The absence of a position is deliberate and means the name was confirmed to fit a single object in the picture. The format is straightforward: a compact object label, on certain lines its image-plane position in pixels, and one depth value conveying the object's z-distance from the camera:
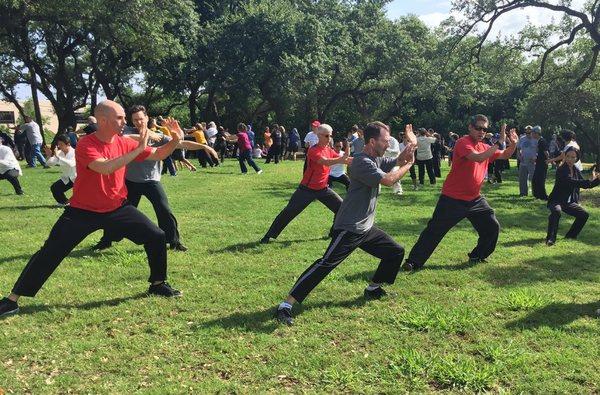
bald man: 4.79
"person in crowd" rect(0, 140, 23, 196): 11.59
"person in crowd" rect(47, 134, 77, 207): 9.88
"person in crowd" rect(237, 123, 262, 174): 17.69
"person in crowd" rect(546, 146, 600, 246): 8.10
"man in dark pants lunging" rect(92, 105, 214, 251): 6.88
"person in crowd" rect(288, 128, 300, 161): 27.30
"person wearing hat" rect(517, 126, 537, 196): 13.36
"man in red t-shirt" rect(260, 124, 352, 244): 7.48
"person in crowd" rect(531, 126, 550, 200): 12.55
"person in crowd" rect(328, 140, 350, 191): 9.84
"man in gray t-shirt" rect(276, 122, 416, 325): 4.89
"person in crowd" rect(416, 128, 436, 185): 14.92
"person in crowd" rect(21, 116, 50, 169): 19.34
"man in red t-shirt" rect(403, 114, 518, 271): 6.59
